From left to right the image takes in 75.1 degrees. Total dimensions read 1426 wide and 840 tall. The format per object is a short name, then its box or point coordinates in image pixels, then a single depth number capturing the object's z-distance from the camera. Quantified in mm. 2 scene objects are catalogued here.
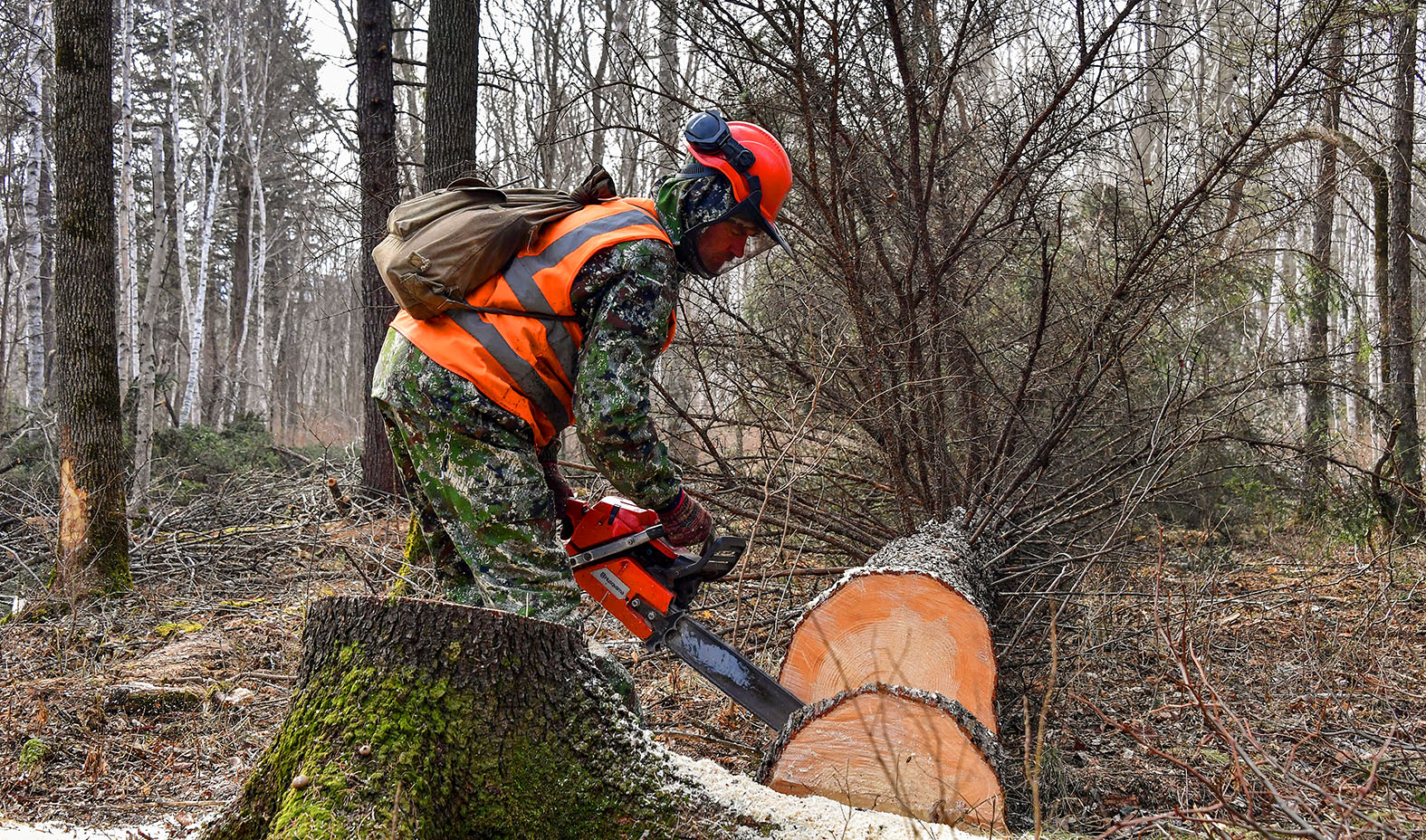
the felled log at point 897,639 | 3170
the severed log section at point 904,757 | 2607
